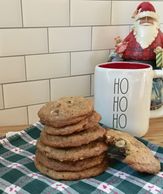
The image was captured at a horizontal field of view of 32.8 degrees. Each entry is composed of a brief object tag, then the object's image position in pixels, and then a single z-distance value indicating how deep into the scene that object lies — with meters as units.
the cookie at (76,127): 0.42
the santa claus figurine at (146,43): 0.71
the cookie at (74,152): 0.42
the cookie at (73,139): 0.42
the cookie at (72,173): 0.43
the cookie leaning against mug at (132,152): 0.44
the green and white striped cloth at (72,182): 0.41
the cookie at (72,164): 0.43
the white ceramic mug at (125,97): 0.57
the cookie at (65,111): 0.42
